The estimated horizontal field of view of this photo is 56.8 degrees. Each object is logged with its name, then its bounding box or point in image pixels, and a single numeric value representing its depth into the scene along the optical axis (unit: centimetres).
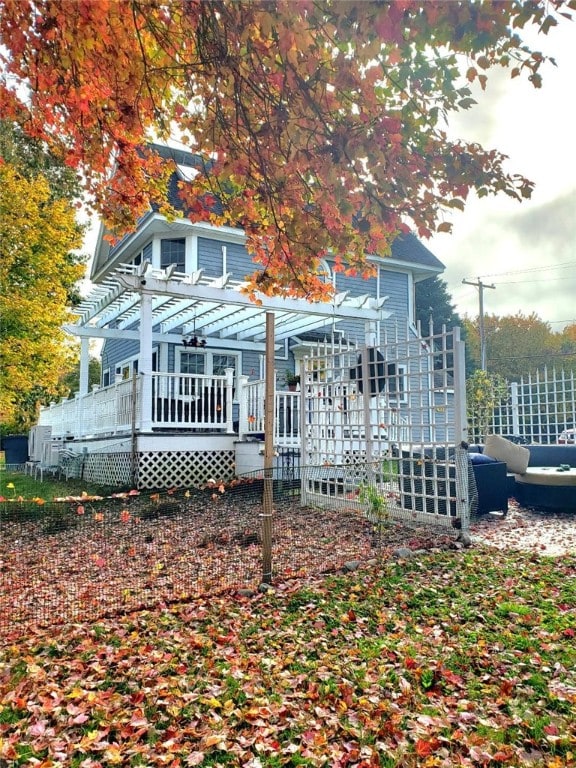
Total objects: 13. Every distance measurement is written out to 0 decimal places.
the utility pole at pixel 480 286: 3185
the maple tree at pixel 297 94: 333
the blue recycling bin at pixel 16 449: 1831
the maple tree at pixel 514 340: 3919
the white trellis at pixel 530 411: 1066
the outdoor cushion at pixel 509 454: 795
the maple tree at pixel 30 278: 1352
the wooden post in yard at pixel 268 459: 443
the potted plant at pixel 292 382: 1188
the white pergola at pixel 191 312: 967
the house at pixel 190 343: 962
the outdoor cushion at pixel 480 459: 702
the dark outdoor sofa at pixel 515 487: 695
